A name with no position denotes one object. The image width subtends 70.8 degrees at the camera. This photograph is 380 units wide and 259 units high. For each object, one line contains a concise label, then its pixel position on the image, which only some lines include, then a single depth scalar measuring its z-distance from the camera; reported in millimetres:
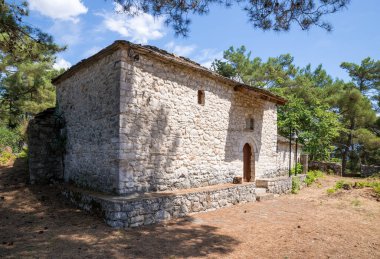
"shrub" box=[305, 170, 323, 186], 13797
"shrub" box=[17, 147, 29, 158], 12973
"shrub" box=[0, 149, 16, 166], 12586
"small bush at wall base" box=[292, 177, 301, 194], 12005
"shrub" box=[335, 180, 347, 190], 11794
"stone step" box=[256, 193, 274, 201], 9875
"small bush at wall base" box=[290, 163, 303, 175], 16228
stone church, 6871
